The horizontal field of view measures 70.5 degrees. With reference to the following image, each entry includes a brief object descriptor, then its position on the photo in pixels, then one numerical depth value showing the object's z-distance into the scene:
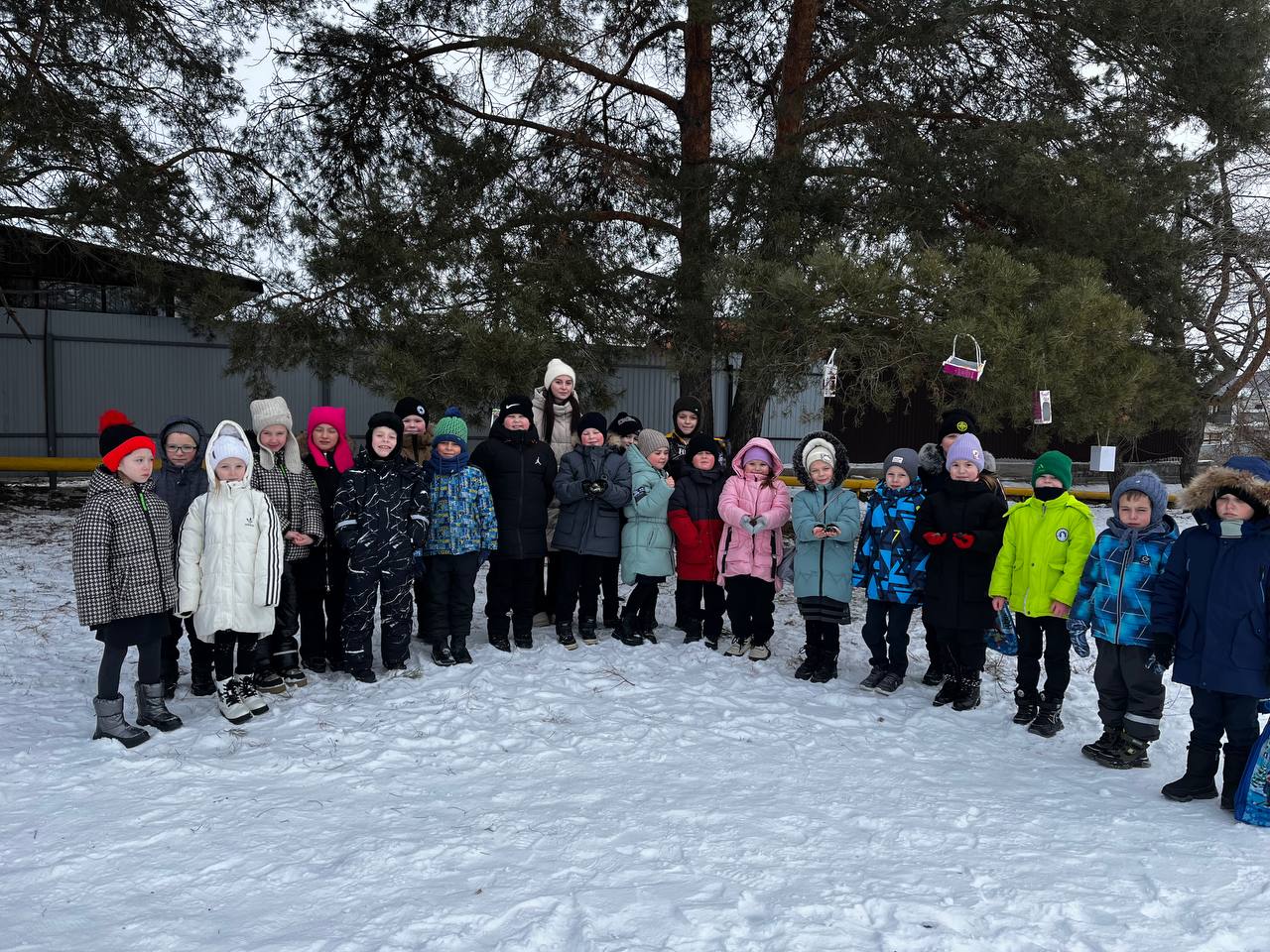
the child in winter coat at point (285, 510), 4.93
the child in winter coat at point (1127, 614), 4.13
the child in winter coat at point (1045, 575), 4.55
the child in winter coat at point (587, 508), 5.96
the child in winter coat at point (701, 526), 6.15
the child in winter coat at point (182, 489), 4.75
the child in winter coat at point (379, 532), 5.04
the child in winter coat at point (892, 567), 5.30
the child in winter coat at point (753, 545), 5.88
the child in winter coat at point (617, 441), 6.20
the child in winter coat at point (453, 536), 5.45
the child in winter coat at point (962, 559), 4.98
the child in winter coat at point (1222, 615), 3.66
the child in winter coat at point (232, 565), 4.44
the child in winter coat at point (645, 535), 6.07
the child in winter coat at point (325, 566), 5.20
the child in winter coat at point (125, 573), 4.05
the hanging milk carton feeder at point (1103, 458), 6.11
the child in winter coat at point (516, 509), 5.81
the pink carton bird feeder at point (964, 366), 5.70
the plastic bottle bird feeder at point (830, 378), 6.01
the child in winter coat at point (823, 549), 5.56
